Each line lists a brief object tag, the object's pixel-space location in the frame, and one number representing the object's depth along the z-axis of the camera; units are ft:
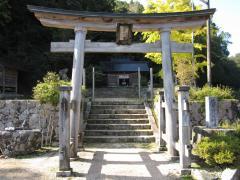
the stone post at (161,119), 35.88
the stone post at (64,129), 24.76
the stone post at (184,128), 24.99
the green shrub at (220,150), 24.44
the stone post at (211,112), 30.78
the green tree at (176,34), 62.80
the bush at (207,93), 45.73
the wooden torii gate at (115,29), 30.86
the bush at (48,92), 41.29
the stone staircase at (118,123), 41.28
